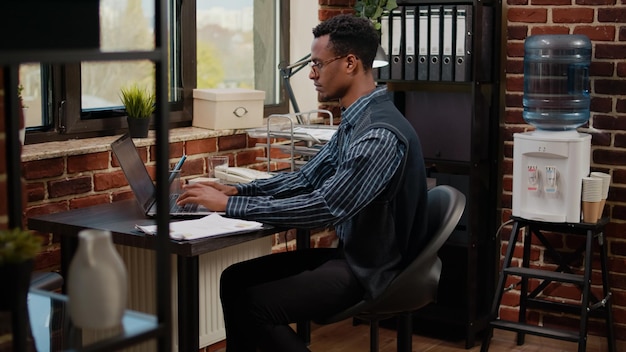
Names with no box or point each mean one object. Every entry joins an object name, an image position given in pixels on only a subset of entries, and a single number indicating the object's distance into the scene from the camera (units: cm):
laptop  290
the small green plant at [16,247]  151
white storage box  384
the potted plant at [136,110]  350
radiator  331
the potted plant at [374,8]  405
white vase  156
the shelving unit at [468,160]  401
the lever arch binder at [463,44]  392
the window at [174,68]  336
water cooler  373
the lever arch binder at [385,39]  412
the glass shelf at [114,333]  159
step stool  369
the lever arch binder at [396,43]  409
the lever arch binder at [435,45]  400
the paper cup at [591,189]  371
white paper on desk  265
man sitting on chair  269
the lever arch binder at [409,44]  406
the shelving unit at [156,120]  146
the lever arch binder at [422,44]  404
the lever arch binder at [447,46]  397
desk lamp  373
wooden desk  264
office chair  274
